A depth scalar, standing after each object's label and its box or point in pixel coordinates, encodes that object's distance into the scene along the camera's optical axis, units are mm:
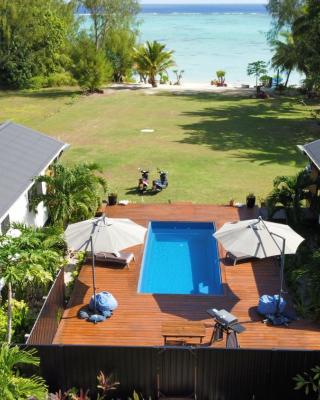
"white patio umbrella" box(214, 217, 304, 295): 13380
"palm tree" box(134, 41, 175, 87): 58062
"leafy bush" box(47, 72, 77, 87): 59000
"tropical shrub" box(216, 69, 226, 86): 64062
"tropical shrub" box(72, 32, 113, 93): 50562
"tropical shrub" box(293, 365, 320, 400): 9680
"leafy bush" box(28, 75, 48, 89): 58038
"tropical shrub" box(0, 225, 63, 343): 10531
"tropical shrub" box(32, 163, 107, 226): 17812
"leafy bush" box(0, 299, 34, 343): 11938
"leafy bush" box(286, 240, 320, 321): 12891
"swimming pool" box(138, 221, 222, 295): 15812
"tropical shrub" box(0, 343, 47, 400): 7940
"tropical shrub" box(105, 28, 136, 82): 60500
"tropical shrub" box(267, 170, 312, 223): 18422
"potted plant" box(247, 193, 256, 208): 21234
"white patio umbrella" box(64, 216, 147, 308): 13641
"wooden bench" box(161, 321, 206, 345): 11844
